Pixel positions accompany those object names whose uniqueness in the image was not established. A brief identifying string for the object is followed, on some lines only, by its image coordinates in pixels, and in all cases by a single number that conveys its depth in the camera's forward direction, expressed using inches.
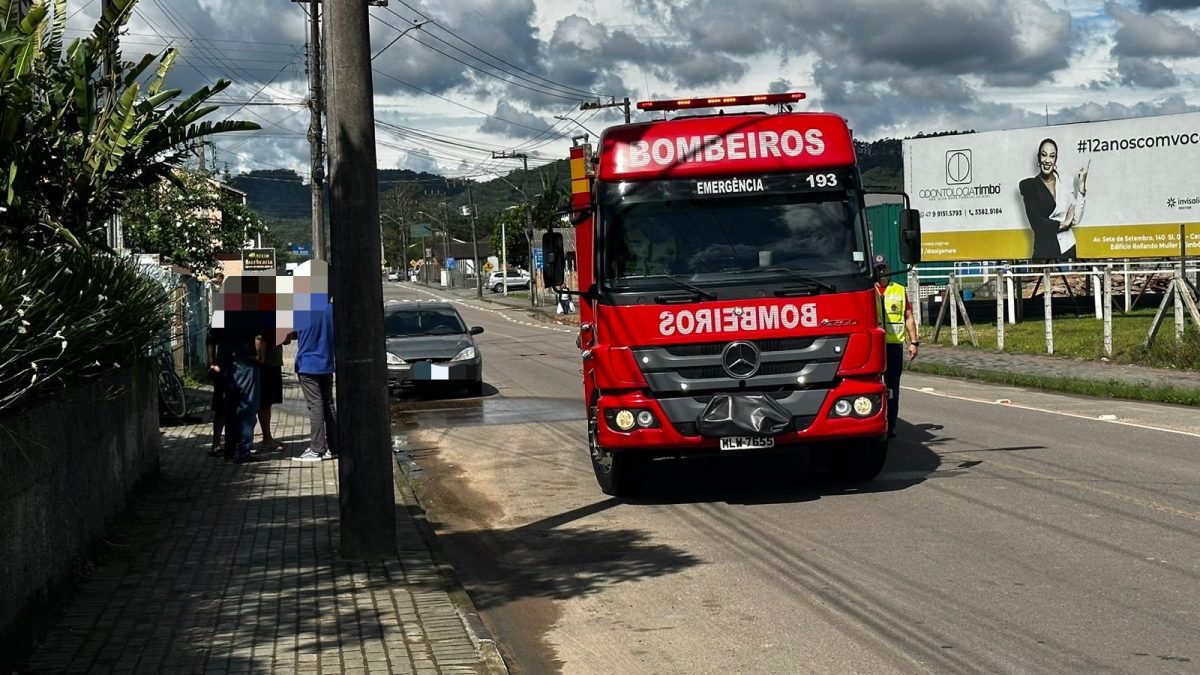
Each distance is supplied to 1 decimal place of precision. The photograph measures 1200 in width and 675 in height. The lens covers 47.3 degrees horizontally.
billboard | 1453.0
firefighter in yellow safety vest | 545.6
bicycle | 659.4
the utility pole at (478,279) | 3580.7
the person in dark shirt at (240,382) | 531.8
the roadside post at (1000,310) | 1069.5
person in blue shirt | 521.3
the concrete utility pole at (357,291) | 326.3
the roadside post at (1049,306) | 988.2
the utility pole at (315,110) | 1362.0
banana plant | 337.1
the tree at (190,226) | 1041.5
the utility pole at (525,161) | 3193.9
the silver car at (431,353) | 796.0
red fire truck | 400.8
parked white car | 4161.9
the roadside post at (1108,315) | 935.5
